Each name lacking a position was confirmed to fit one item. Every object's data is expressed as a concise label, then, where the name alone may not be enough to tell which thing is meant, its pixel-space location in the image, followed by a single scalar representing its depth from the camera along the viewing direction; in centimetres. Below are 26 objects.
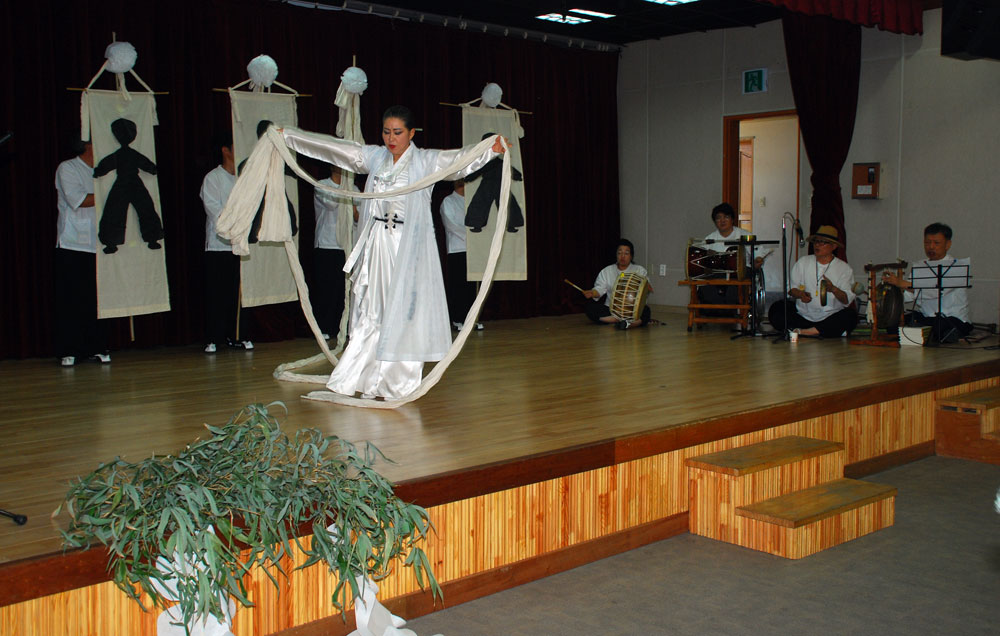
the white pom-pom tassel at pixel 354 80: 541
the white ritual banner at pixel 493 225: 826
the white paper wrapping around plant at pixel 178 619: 257
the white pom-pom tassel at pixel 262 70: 662
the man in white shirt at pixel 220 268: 669
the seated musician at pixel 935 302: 682
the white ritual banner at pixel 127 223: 618
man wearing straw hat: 721
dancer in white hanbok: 449
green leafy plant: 250
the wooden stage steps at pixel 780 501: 374
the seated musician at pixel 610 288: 831
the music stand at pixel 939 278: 679
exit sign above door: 923
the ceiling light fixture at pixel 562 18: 889
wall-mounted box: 843
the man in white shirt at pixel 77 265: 603
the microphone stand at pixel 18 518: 265
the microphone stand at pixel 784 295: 708
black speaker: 432
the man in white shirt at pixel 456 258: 827
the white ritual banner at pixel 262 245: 674
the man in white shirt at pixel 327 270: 734
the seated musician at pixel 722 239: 794
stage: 332
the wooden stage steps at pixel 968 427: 534
